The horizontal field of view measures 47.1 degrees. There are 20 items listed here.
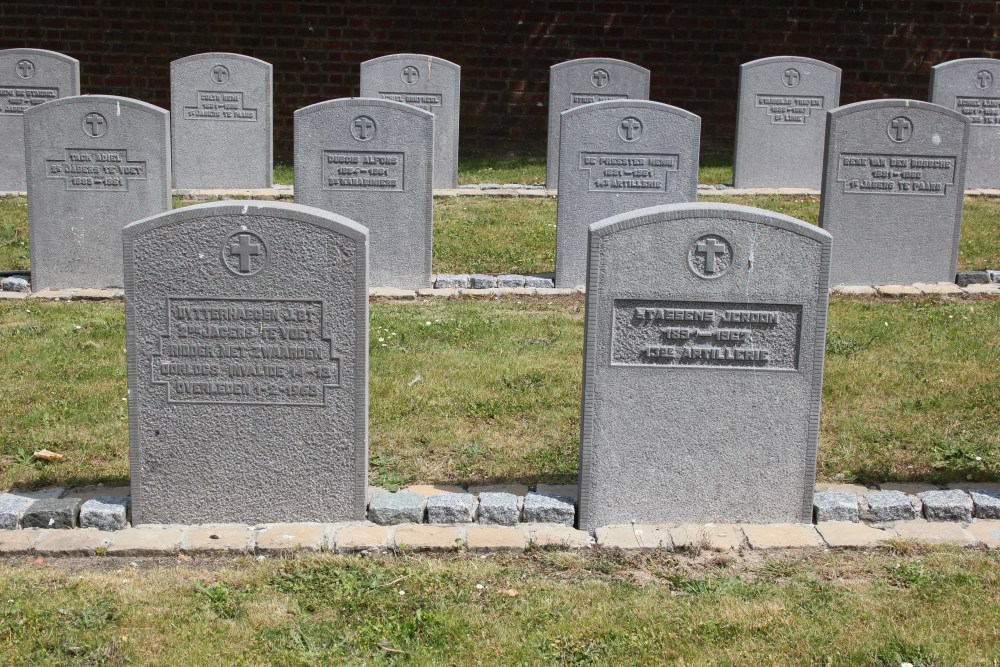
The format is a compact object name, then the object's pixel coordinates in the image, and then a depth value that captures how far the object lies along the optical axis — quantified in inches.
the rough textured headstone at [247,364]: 178.7
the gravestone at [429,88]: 492.1
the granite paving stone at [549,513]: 186.2
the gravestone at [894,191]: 334.0
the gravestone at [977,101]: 485.4
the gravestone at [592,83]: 488.7
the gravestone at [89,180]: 328.8
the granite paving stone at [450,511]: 185.0
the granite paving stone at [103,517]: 183.9
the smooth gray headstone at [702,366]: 179.8
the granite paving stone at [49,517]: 183.2
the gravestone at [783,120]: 494.6
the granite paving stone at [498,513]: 185.2
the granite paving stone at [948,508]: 188.9
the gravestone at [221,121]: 474.6
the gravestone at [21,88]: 478.0
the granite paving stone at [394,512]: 185.2
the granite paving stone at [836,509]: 188.4
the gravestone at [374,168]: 334.6
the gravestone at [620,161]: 334.6
